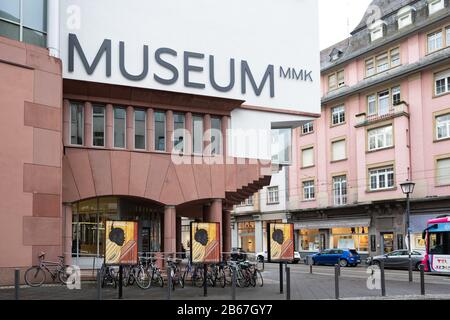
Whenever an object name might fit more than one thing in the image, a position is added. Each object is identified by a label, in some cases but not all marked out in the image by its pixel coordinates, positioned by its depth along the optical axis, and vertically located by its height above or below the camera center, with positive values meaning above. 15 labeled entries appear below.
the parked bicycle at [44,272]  19.38 -1.74
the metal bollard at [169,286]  15.63 -1.76
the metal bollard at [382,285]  17.39 -2.01
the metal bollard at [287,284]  15.85 -1.78
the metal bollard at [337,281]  16.09 -1.78
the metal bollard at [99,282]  15.05 -1.58
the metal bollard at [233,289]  15.78 -1.89
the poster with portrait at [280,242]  18.06 -0.80
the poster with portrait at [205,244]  17.51 -0.80
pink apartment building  42.84 +6.00
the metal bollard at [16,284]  13.76 -1.49
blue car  42.78 -3.03
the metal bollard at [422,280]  17.30 -1.89
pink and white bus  30.67 -1.63
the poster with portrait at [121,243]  16.50 -0.72
